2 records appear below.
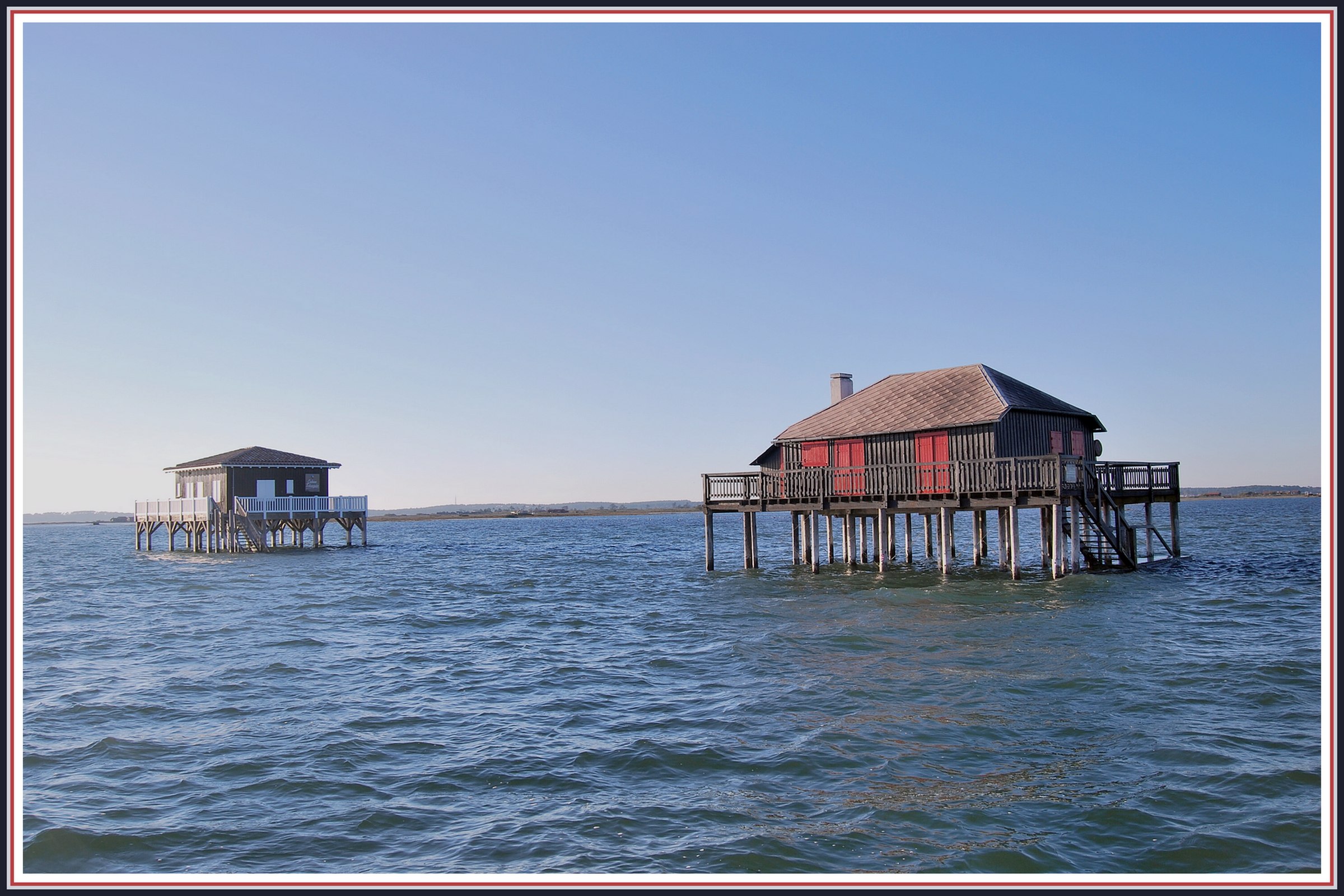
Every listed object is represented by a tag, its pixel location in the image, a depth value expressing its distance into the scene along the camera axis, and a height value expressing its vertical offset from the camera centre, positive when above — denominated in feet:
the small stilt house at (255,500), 178.70 -8.38
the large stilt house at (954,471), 95.71 -1.39
